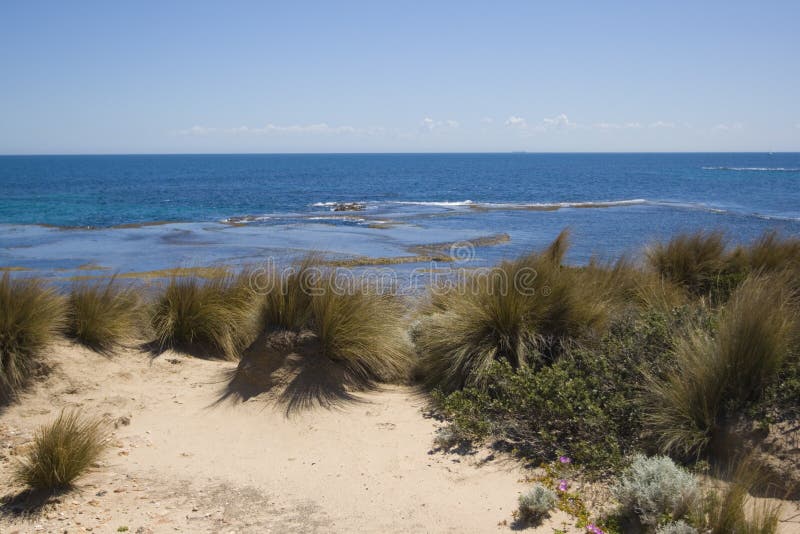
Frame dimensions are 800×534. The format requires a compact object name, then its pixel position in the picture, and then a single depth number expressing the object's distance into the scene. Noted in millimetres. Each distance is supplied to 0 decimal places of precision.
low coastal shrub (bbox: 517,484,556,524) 4281
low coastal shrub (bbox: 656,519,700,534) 3723
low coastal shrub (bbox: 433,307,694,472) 5113
